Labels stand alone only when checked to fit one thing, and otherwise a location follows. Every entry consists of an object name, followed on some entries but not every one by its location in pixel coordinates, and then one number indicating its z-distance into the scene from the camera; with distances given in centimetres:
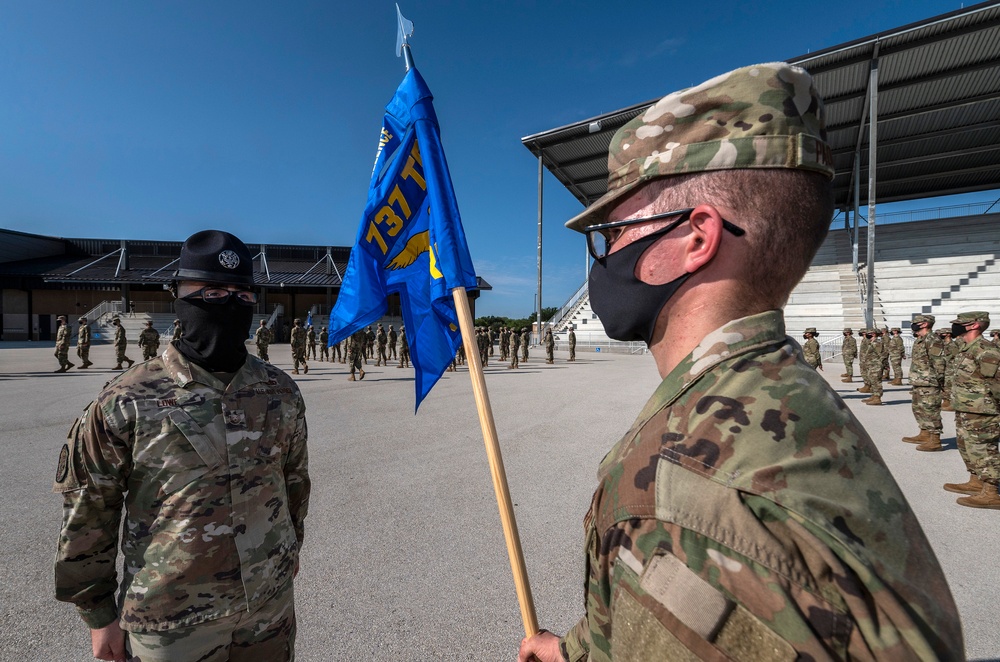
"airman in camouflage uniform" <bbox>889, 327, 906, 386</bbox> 1393
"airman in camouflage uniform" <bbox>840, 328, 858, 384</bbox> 1554
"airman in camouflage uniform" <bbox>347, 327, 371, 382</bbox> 1423
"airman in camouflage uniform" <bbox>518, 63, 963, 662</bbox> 69
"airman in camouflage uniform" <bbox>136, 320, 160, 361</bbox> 1513
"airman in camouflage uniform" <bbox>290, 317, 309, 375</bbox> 1585
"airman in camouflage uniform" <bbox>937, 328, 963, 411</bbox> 744
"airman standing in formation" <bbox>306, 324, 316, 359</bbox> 2207
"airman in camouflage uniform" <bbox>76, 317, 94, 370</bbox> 1603
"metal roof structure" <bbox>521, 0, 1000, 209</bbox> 1955
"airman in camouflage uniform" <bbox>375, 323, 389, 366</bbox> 1980
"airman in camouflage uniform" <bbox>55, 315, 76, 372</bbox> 1467
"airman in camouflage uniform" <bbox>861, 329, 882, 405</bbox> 1095
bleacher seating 2498
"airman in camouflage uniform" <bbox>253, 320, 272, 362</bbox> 1656
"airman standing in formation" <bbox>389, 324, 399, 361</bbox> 2172
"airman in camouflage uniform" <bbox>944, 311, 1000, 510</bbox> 496
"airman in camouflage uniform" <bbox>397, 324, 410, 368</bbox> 1820
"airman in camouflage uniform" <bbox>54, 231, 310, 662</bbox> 168
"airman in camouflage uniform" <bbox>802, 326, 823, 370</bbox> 1434
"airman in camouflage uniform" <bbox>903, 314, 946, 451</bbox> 702
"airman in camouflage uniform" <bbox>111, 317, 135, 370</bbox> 1625
